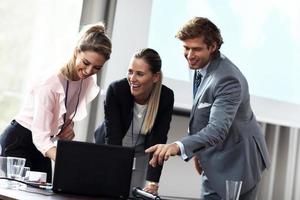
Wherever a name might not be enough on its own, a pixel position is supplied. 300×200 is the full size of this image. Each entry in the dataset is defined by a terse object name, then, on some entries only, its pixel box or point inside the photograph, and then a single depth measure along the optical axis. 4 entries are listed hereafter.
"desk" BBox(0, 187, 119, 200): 2.46
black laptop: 2.80
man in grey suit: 3.28
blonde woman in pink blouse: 3.21
